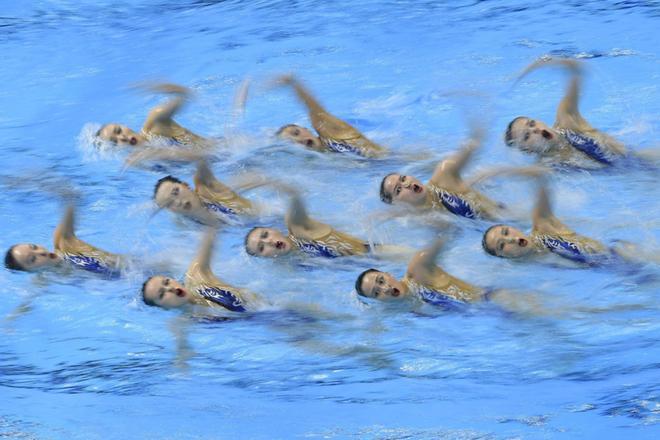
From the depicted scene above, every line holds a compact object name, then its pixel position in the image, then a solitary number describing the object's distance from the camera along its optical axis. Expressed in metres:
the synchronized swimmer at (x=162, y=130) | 18.02
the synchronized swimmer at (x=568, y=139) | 16.27
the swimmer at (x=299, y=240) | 15.12
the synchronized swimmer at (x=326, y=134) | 17.36
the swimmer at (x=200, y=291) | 14.48
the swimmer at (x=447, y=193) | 15.56
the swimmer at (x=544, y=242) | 14.37
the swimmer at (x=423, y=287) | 14.00
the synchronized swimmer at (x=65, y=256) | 15.66
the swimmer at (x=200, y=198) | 16.11
